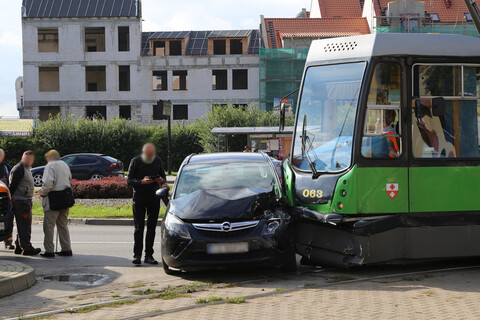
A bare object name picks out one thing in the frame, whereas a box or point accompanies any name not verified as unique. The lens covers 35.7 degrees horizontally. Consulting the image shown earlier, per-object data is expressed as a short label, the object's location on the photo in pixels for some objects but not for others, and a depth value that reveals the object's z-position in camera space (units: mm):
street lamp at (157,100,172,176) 33438
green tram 9297
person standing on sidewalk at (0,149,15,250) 12375
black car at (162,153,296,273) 9242
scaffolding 58281
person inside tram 9469
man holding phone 10930
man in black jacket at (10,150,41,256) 12164
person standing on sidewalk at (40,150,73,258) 11836
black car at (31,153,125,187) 33938
